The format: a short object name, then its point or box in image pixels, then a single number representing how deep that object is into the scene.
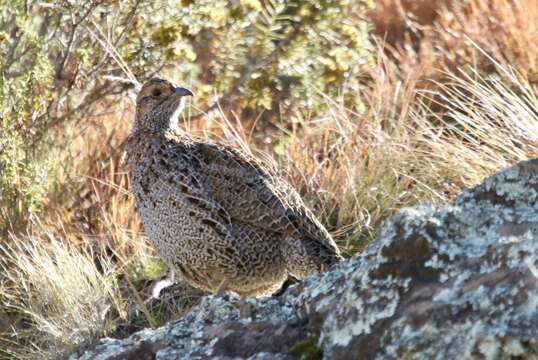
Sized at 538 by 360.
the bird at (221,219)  11.23
